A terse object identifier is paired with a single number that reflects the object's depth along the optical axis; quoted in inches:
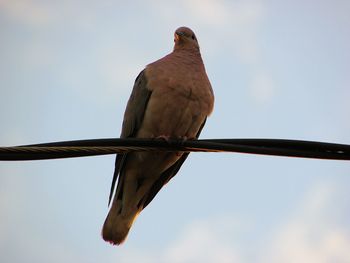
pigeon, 434.0
